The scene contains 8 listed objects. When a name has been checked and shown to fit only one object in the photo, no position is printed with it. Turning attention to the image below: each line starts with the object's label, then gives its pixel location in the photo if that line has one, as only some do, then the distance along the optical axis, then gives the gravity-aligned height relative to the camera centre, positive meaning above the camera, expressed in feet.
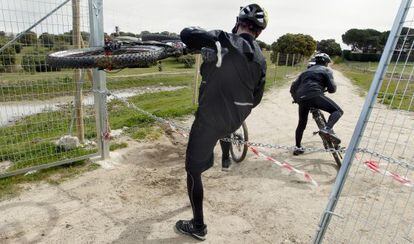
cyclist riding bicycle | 19.34 -3.75
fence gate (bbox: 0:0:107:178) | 15.61 -4.39
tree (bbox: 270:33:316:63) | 199.93 -13.00
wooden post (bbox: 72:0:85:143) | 16.61 -4.09
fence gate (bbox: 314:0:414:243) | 8.14 -6.93
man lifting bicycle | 9.95 -1.94
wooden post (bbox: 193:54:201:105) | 32.72 -6.56
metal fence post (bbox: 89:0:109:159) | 16.31 -4.07
